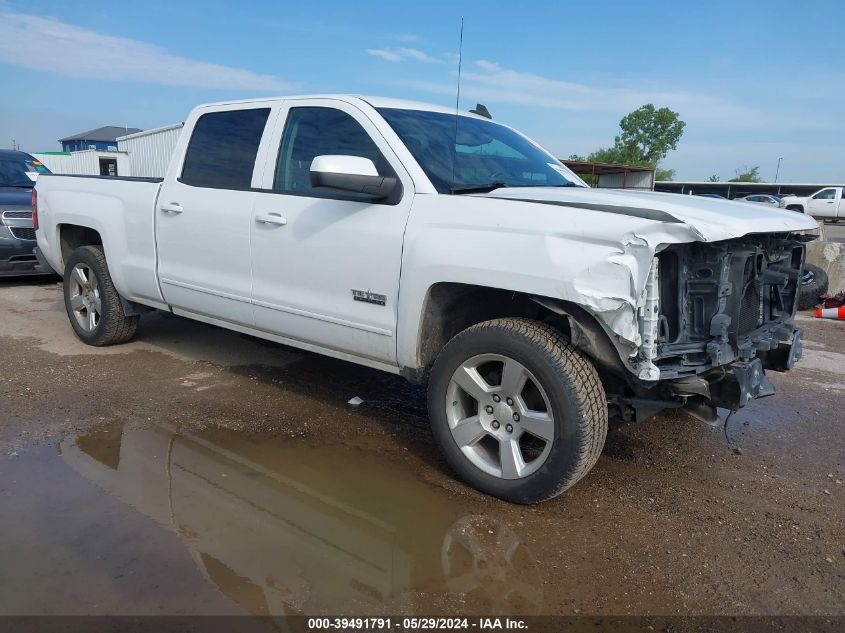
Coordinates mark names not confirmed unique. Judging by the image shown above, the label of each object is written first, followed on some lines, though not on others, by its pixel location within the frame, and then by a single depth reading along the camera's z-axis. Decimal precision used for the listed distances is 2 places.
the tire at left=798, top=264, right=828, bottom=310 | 7.46
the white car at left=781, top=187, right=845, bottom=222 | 30.69
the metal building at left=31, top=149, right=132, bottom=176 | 33.03
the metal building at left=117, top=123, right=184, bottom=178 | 28.58
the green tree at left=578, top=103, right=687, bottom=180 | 61.72
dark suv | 8.42
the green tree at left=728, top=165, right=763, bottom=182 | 74.50
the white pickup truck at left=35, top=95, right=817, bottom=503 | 3.00
